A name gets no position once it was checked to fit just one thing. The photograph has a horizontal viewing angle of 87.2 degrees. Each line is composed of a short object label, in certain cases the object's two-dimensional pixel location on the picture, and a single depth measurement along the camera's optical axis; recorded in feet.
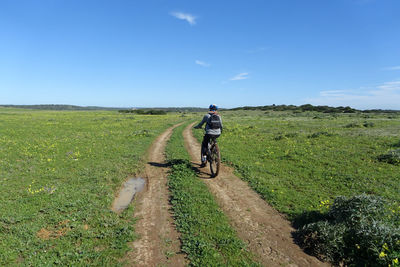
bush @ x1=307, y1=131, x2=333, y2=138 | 78.43
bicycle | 34.37
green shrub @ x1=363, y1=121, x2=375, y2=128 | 111.93
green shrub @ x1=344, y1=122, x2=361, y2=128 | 109.50
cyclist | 33.63
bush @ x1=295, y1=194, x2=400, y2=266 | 15.21
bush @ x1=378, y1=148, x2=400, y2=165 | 43.29
